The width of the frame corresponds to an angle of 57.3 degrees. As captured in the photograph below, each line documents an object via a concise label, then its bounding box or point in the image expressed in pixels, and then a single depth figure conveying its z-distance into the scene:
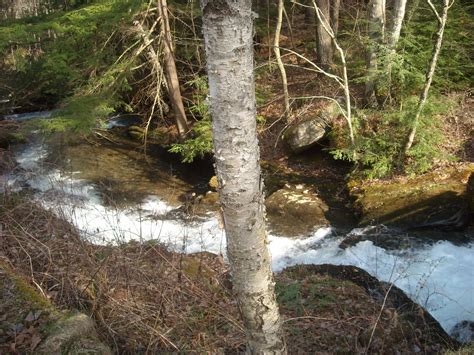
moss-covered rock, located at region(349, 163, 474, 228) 7.88
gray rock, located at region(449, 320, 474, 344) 5.46
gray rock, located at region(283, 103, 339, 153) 10.95
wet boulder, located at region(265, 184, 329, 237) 8.49
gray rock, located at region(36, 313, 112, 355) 3.33
